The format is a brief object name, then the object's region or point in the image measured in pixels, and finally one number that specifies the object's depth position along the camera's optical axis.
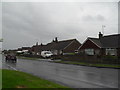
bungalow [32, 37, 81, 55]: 39.00
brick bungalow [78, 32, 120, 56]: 23.72
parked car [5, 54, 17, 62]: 22.83
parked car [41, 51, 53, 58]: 31.63
